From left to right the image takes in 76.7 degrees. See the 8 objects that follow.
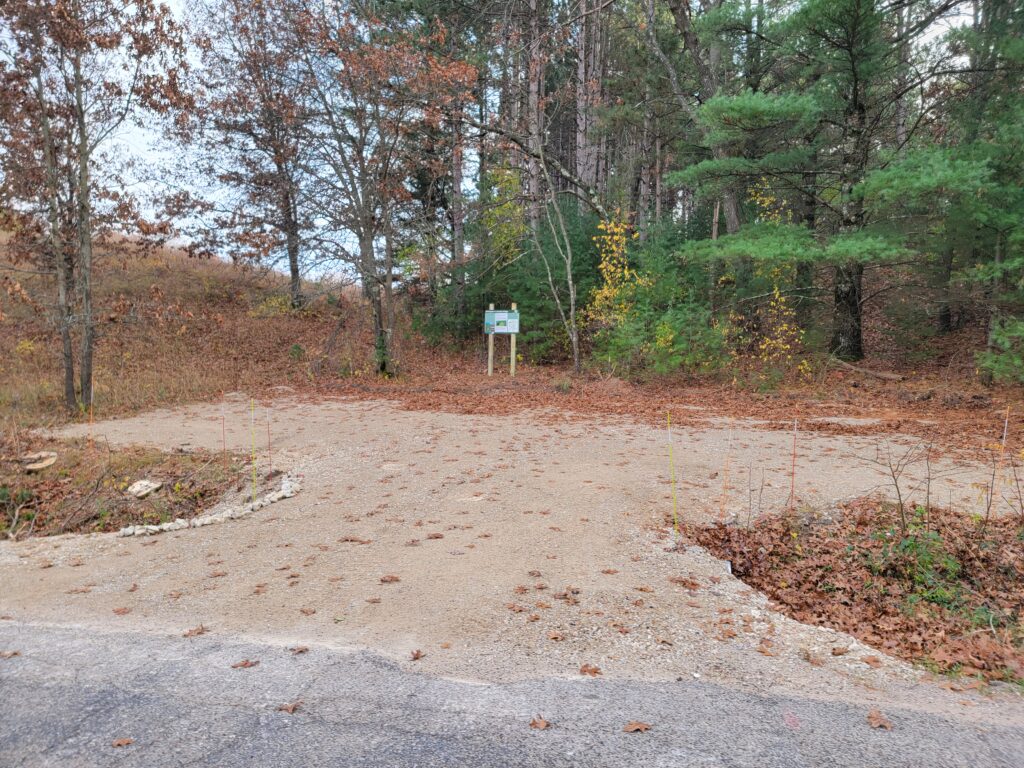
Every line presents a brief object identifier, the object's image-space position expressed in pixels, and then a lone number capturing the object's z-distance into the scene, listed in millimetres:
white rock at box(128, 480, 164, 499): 8117
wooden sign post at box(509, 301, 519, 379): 17416
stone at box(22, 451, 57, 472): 8977
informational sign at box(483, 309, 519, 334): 16766
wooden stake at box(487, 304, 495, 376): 17781
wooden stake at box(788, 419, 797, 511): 6625
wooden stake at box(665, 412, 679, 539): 5961
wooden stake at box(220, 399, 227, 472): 9573
